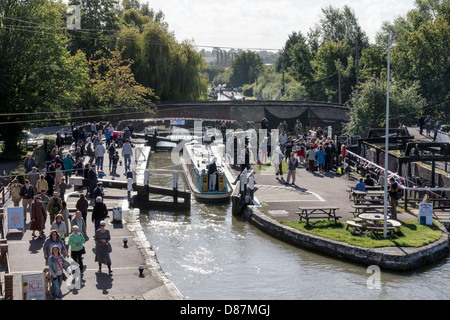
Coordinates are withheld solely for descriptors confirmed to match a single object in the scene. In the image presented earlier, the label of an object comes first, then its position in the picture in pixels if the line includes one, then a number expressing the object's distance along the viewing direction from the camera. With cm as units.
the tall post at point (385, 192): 1883
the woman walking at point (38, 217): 1780
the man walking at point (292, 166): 2781
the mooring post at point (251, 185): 2525
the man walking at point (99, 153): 2933
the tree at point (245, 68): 14925
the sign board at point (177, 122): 5010
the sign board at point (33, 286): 1255
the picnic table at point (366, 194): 2279
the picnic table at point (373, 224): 1962
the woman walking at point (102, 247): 1516
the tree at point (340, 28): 8012
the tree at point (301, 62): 8069
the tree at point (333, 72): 7012
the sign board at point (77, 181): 2486
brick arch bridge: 5412
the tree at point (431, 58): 5316
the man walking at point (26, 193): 2081
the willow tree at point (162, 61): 5447
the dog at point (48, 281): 1317
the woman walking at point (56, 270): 1316
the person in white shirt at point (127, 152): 3048
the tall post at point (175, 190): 2645
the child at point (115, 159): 2959
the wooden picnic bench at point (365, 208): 2178
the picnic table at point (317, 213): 2152
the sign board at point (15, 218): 1861
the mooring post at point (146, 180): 2655
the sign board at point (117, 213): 2023
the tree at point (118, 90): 4634
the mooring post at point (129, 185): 2462
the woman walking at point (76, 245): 1495
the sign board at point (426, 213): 2117
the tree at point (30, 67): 3438
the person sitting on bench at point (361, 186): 2342
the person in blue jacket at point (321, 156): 3081
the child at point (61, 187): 2236
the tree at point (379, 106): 4203
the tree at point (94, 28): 5575
